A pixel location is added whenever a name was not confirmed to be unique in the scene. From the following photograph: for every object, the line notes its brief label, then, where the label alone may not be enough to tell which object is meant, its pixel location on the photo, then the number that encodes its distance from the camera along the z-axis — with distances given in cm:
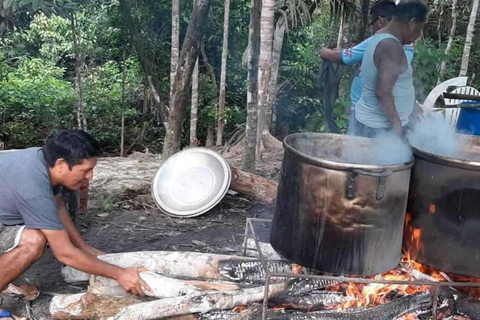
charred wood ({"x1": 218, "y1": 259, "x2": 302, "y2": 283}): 338
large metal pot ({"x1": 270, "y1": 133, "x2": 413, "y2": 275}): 274
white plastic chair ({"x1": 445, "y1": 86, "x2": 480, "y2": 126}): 624
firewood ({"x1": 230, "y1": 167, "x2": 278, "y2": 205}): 546
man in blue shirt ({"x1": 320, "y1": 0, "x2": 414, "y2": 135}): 390
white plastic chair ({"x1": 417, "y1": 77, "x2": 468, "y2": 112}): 690
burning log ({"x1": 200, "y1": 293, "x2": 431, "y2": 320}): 295
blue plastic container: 530
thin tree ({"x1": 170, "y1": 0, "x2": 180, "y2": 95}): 752
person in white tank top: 343
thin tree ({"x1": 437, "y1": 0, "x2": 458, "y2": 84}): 1060
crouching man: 292
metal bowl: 532
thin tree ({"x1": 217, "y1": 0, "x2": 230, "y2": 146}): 880
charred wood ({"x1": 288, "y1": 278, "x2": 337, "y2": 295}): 325
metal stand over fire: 271
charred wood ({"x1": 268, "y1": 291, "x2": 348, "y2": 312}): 317
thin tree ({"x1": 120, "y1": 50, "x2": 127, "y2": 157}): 1026
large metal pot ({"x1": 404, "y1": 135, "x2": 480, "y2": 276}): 291
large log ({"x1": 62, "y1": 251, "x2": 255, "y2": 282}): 343
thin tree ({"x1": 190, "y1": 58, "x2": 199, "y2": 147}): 862
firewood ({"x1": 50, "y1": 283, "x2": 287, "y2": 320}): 289
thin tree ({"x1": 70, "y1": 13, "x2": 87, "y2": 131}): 901
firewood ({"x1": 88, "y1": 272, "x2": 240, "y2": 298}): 309
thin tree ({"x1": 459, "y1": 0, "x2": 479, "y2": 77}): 965
